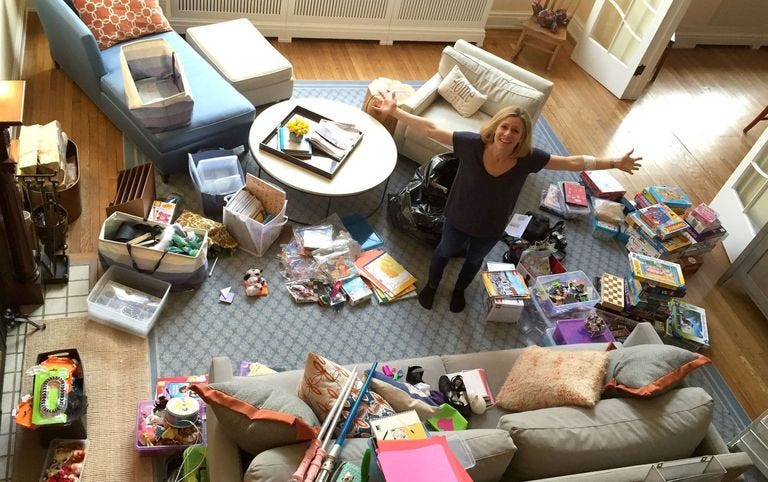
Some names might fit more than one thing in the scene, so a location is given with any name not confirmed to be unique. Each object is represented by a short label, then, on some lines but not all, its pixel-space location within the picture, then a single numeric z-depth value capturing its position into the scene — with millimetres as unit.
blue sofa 3477
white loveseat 3998
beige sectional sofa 2020
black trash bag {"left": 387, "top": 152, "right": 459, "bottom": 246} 3592
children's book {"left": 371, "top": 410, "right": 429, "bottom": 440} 1931
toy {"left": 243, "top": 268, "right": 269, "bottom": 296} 3234
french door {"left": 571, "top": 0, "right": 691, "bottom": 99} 4801
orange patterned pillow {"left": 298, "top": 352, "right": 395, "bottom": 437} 2111
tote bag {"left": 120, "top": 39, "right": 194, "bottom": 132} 3289
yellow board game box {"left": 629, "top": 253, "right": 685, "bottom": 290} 3436
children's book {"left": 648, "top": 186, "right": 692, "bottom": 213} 4168
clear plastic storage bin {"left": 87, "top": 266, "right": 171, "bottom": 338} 2910
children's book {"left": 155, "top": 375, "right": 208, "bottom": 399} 2674
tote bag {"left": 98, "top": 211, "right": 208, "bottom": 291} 2969
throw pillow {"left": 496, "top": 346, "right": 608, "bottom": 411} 2350
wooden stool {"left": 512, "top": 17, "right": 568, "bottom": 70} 5199
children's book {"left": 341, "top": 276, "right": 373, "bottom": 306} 3322
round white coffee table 3379
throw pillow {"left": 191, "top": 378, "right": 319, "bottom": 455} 1907
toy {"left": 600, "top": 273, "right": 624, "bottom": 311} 3471
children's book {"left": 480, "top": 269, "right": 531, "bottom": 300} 3346
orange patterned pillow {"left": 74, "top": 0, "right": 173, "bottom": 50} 3674
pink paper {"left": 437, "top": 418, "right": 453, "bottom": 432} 2496
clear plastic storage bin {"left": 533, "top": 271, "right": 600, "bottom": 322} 3406
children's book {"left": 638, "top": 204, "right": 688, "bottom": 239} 3925
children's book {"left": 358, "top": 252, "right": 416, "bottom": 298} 3420
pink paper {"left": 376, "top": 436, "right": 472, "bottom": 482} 1654
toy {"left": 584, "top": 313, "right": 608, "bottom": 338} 3191
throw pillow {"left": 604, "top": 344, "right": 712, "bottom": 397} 2289
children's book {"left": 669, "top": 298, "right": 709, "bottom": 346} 3471
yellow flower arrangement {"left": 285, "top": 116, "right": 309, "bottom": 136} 3549
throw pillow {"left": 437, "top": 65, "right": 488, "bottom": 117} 4074
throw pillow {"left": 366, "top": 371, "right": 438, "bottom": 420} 2244
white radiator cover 4684
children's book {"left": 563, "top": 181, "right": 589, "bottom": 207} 4121
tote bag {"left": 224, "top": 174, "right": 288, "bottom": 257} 3287
